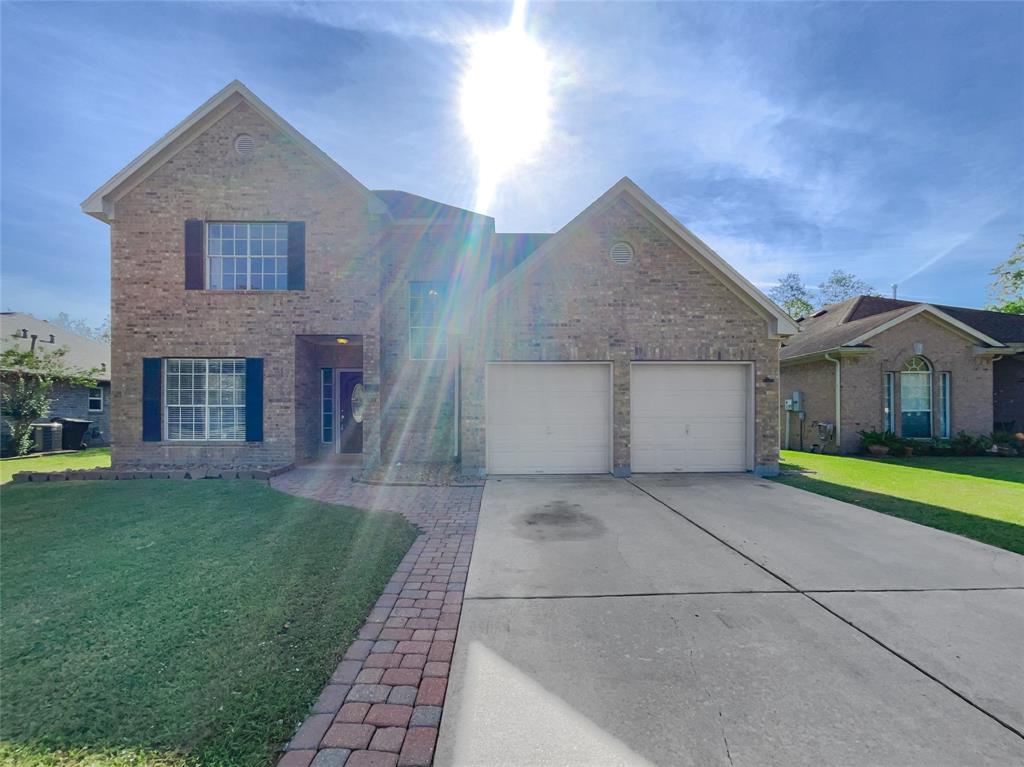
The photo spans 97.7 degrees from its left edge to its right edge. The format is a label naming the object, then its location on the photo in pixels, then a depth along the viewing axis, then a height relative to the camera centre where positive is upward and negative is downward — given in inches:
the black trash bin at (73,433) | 579.7 -56.9
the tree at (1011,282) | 1005.2 +242.7
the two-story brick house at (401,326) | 377.7 +55.8
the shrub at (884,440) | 511.3 -60.4
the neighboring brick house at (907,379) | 543.5 +11.5
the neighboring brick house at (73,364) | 638.5 +40.7
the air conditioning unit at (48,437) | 552.7 -59.5
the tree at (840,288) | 1482.5 +332.5
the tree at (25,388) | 527.8 +1.8
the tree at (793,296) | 1461.0 +309.5
